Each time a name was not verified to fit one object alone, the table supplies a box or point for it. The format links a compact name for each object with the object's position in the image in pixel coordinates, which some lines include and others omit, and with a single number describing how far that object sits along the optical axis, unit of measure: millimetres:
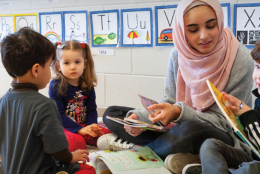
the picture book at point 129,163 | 1055
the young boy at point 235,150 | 881
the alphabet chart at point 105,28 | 2014
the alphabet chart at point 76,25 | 2121
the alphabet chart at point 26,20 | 2328
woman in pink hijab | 1091
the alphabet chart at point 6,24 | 2432
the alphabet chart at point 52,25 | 2227
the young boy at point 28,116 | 886
